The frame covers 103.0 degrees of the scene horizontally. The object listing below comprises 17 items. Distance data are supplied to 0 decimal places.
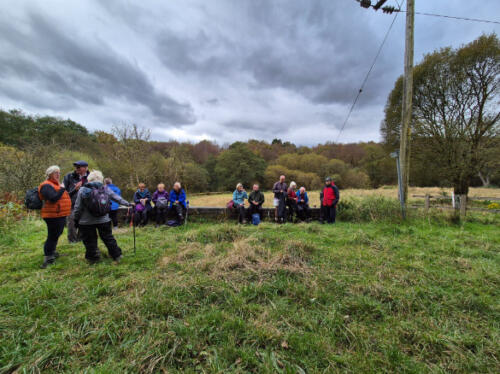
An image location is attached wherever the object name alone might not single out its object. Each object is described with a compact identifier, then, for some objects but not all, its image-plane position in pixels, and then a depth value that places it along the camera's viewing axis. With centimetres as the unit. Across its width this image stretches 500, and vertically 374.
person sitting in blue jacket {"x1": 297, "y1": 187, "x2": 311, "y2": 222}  696
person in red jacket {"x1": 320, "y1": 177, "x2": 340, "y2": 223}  657
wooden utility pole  595
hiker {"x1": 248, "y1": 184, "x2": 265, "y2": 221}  673
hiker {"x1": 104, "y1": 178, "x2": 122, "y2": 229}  577
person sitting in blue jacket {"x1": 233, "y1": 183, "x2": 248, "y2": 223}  663
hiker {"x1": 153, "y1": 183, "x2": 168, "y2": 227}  627
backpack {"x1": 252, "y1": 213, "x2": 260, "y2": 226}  655
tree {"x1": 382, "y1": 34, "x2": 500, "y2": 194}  972
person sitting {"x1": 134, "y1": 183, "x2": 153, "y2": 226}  625
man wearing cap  381
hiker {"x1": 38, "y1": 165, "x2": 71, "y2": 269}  322
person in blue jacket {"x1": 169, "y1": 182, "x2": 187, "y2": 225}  635
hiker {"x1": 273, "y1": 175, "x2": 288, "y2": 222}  667
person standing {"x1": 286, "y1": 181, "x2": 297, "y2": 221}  689
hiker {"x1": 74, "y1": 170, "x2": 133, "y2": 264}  311
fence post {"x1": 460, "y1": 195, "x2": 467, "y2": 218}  634
